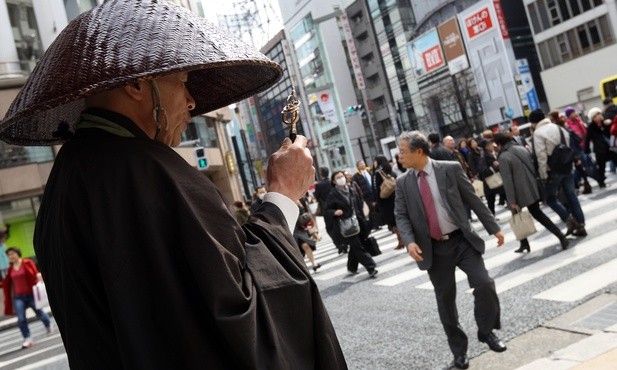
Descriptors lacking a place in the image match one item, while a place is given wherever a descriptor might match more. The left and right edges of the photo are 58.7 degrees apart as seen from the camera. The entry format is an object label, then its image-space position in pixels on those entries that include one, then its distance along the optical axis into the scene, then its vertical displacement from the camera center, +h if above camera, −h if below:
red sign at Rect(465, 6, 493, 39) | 46.59 +9.68
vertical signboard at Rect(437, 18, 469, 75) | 51.12 +9.06
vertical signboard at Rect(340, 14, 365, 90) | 67.44 +14.15
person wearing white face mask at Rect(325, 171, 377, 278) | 8.60 -0.69
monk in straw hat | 1.21 -0.02
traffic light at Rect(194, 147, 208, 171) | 17.36 +1.66
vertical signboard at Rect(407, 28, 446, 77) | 53.97 +9.70
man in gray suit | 4.18 -0.68
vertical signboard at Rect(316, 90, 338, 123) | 70.62 +9.13
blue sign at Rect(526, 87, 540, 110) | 45.47 +1.94
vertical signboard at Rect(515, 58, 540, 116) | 45.56 +2.82
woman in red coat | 9.59 -0.47
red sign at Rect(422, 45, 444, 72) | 53.97 +8.85
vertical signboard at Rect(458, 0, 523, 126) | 45.94 +6.06
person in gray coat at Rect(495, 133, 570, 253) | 7.39 -0.74
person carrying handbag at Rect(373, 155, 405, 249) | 10.65 -0.55
